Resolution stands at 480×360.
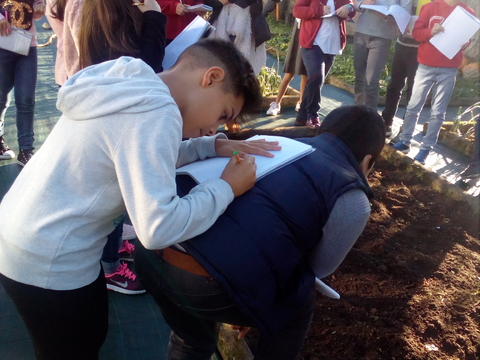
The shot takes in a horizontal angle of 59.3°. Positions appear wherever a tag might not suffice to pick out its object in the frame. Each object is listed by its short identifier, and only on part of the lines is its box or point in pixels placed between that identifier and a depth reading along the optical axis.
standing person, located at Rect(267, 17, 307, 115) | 5.74
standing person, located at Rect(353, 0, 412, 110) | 4.98
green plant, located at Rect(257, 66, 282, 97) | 6.54
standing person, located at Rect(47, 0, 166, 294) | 2.23
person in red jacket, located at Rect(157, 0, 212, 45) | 3.52
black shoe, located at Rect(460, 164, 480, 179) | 4.55
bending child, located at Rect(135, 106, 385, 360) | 1.32
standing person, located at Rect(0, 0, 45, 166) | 3.52
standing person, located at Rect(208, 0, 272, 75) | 4.62
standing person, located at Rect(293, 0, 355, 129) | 4.99
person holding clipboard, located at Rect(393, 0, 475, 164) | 4.56
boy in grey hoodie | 1.15
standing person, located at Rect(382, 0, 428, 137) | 5.07
